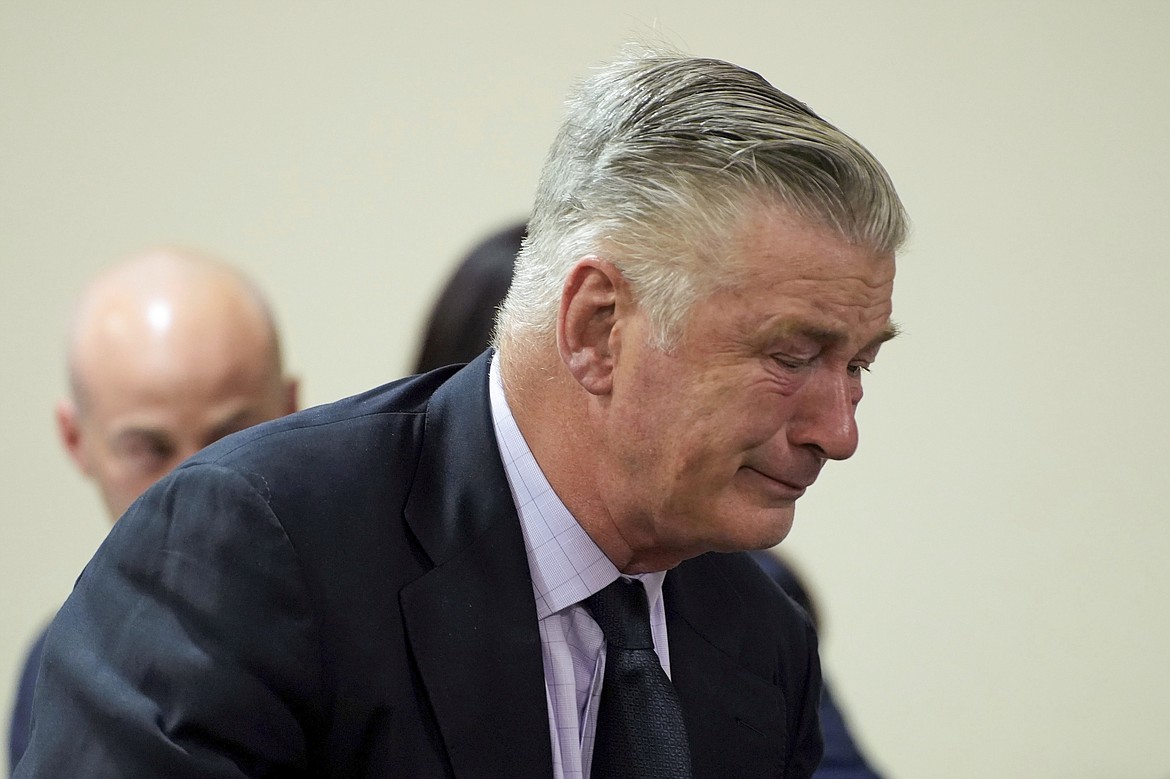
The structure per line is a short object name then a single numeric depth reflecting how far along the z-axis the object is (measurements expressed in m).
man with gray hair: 3.60
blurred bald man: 4.03
